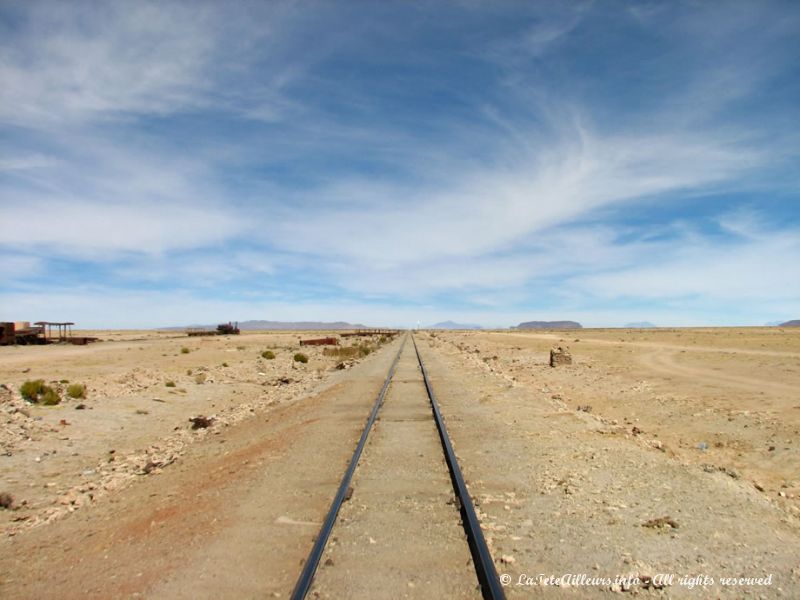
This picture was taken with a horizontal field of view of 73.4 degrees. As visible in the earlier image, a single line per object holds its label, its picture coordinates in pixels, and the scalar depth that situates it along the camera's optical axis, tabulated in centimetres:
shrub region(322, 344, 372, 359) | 3903
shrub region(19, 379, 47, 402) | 1573
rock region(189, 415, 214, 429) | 1360
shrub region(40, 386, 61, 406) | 1540
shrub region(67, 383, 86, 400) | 1655
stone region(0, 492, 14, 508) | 771
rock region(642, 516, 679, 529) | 592
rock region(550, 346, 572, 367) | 2920
